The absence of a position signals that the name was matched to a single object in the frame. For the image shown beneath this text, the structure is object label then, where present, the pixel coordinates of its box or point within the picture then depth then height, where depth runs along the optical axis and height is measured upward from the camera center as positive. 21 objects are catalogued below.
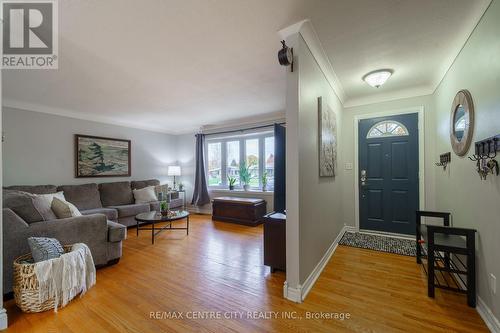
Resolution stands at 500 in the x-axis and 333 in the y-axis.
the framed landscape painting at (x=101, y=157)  4.37 +0.24
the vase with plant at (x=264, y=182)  5.03 -0.36
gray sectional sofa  1.92 -0.69
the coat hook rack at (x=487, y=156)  1.45 +0.07
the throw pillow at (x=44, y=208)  2.31 -0.47
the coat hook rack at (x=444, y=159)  2.48 +0.08
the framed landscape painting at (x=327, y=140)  2.42 +0.34
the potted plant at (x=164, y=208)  3.67 -0.70
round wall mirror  1.87 +0.42
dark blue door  3.38 -0.12
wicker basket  1.73 -0.99
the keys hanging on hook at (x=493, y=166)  1.47 +0.00
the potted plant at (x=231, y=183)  5.47 -0.41
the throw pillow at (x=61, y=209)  2.56 -0.50
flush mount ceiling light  2.59 +1.12
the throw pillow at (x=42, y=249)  1.82 -0.70
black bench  1.77 -0.83
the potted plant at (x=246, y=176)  5.30 -0.23
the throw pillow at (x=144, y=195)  4.78 -0.64
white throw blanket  1.75 -0.94
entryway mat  2.98 -1.17
